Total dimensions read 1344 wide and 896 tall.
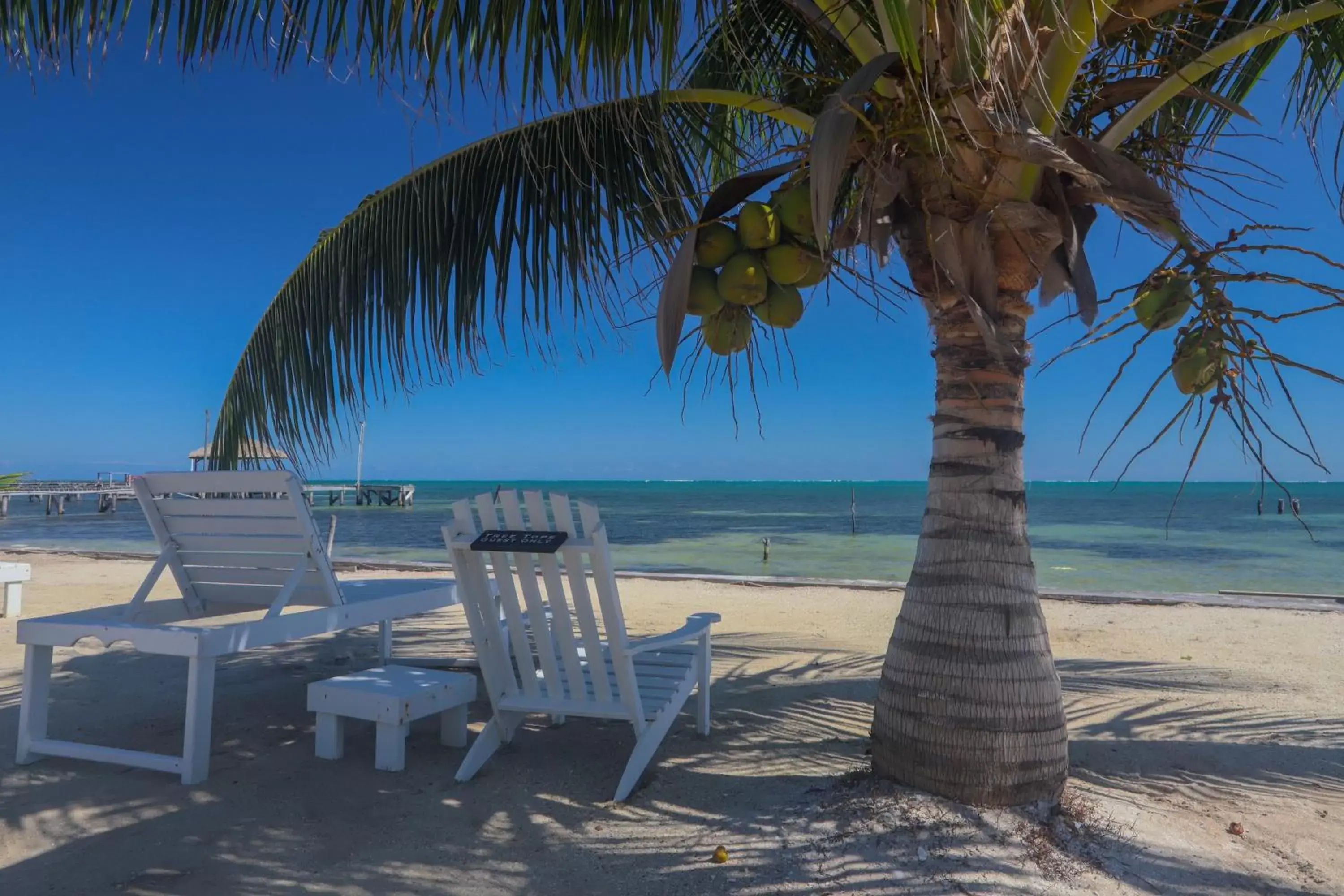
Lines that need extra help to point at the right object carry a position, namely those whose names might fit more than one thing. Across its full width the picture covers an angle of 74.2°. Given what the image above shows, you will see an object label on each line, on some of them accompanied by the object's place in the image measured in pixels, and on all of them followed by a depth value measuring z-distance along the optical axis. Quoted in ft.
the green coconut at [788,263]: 7.44
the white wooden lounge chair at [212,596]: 10.06
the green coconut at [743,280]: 7.36
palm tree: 7.41
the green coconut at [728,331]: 7.87
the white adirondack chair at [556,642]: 9.35
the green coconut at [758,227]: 7.47
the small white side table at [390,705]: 10.39
